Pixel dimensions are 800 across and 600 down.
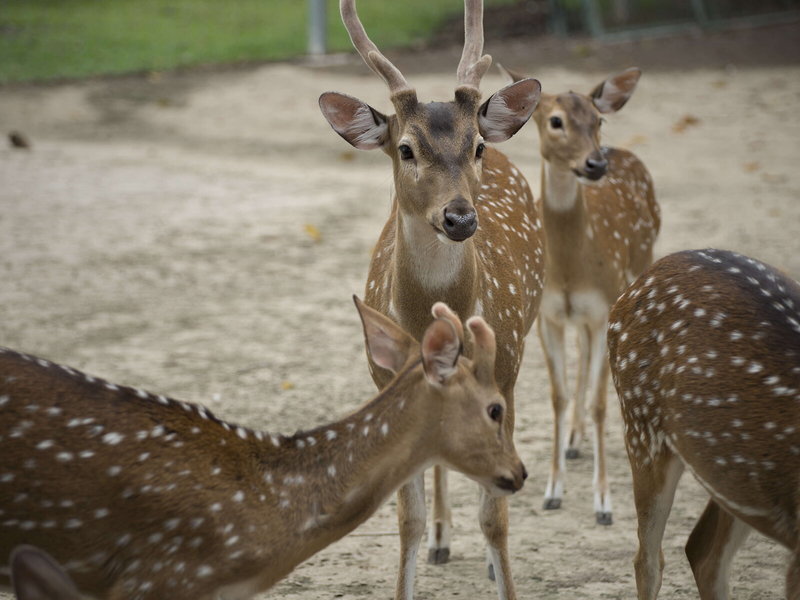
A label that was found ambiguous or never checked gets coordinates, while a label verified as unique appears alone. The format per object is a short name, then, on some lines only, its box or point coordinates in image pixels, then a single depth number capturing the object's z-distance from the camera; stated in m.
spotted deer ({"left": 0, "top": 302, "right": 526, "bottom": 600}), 7.39
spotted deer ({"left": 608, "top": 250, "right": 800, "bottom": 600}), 8.20
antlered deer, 9.34
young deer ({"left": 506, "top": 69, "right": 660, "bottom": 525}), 12.70
